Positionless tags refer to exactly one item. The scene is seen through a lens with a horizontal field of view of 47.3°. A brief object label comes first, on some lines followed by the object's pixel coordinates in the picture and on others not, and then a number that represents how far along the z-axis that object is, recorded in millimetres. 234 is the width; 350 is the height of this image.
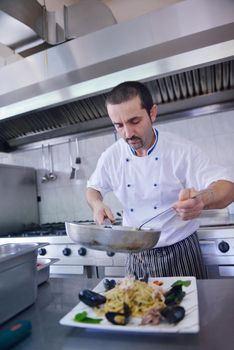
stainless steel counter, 496
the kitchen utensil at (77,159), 2365
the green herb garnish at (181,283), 691
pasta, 583
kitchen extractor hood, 1288
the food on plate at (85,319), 557
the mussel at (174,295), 604
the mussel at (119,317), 535
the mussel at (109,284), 722
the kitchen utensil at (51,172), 2461
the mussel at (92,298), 614
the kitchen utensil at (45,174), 2482
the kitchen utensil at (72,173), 2367
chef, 1000
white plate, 496
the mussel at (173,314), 519
